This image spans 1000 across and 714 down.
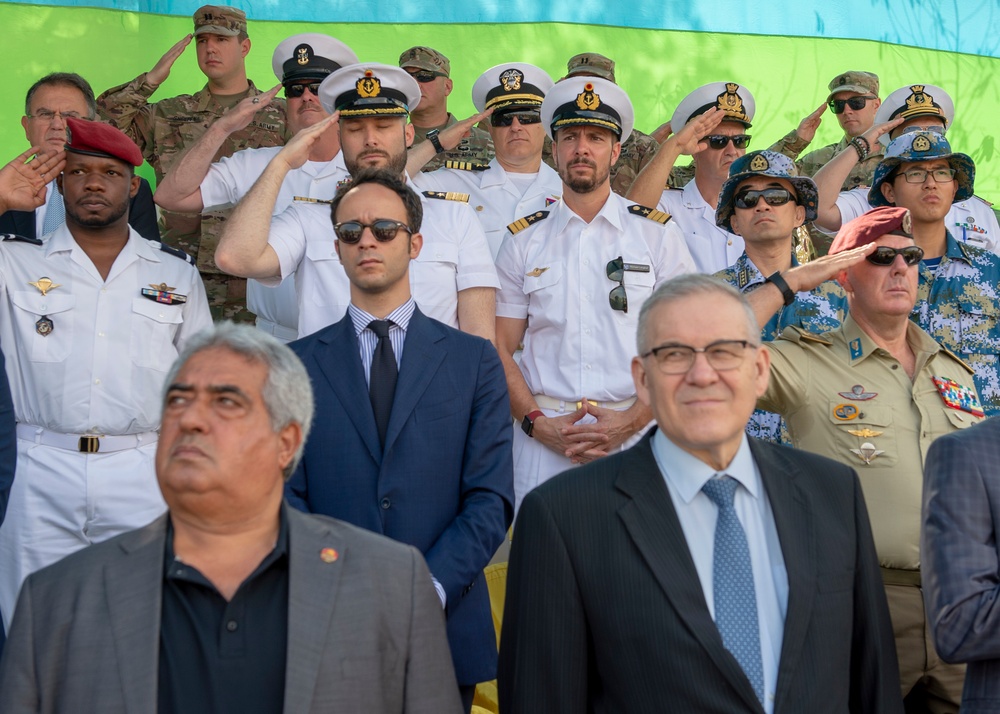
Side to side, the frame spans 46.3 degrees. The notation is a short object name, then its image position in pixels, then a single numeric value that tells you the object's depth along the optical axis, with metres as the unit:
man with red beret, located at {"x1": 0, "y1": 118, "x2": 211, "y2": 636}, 4.04
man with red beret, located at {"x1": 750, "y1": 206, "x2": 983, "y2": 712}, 3.40
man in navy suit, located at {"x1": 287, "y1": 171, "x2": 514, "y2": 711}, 3.24
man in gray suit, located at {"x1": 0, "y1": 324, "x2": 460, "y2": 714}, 2.29
